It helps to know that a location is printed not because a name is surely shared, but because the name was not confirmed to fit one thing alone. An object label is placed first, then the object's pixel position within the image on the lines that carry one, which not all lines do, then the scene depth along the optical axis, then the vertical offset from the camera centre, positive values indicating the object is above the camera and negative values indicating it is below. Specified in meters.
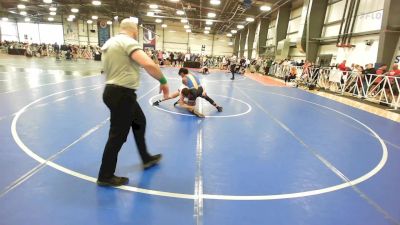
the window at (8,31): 44.97 +1.82
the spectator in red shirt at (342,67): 14.61 -0.24
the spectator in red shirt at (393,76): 10.86 -0.46
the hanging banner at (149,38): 44.41 +2.19
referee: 2.89 -0.39
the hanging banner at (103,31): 39.31 +2.57
